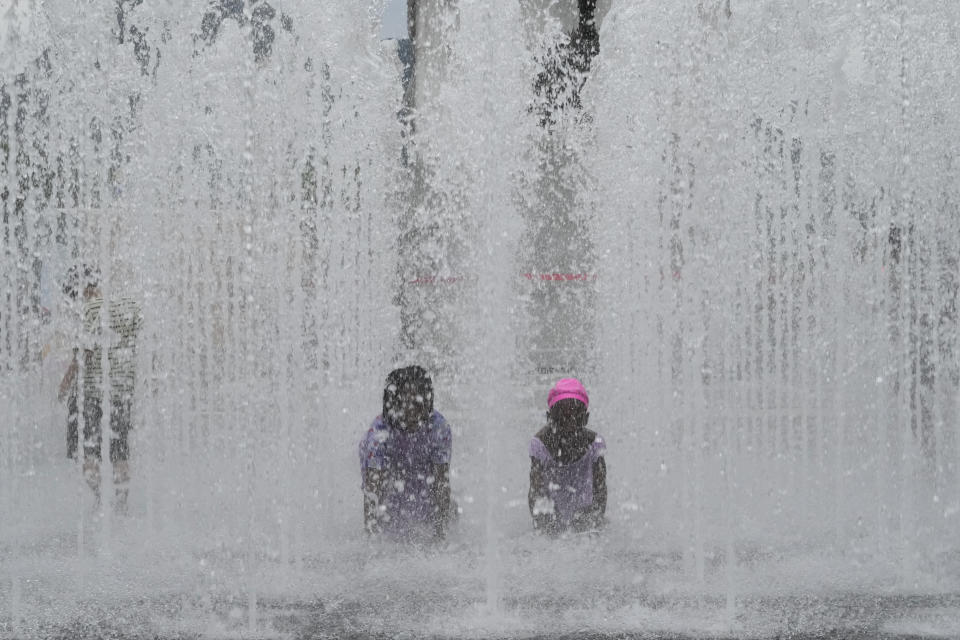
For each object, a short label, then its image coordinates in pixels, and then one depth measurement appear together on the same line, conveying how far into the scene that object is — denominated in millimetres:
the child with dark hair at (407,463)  8477
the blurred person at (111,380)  10812
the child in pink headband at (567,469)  8742
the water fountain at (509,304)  8297
